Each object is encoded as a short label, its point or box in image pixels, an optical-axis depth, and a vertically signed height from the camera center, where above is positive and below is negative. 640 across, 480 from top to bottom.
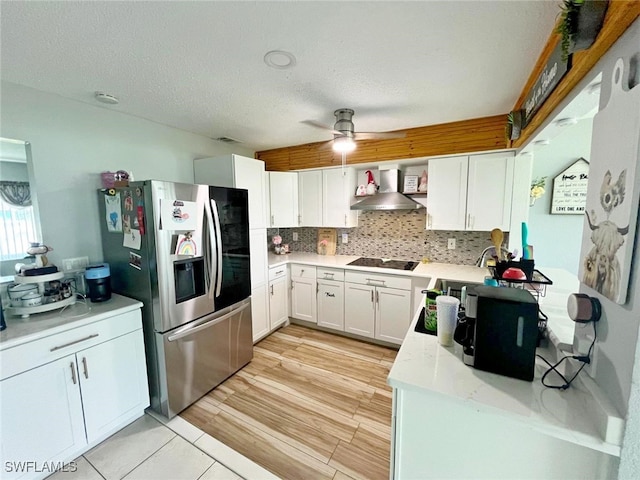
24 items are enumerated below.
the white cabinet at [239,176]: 2.57 +0.39
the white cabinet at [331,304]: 3.02 -1.06
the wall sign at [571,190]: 2.97 +0.26
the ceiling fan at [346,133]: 2.19 +0.68
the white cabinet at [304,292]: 3.17 -0.98
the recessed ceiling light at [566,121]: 1.40 +0.50
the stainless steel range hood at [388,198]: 2.74 +0.16
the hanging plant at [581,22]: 0.83 +0.62
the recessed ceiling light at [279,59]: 1.43 +0.88
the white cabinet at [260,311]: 2.81 -1.08
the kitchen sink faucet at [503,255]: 1.69 -0.29
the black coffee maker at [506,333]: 0.93 -0.44
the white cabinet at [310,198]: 3.33 +0.20
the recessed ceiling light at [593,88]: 1.01 +0.49
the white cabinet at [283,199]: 3.18 +0.19
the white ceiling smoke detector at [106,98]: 1.90 +0.87
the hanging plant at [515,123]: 1.92 +0.66
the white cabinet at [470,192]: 2.44 +0.20
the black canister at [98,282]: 1.82 -0.48
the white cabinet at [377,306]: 2.68 -0.99
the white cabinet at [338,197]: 3.17 +0.20
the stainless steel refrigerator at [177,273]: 1.79 -0.44
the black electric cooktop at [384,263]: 2.87 -0.58
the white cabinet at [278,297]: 3.06 -1.02
